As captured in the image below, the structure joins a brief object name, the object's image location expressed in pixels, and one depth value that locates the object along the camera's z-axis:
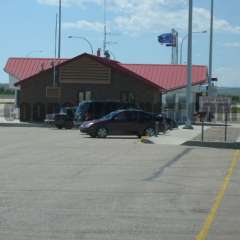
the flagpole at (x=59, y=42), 72.06
